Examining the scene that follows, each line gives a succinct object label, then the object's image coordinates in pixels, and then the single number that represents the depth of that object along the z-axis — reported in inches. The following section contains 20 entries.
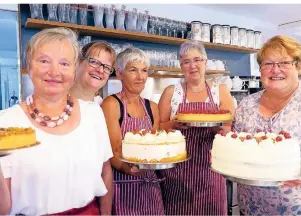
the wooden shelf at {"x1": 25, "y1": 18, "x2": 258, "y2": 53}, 133.3
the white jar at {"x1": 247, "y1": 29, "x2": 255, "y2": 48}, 212.9
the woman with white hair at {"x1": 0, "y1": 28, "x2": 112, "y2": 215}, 49.5
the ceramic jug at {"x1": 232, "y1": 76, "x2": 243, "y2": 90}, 198.1
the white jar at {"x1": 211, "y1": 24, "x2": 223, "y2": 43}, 190.9
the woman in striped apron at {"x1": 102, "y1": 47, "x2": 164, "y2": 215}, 77.2
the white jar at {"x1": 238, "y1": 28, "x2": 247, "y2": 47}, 207.3
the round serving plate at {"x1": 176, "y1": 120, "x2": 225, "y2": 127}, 82.5
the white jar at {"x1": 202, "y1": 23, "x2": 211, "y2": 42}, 184.6
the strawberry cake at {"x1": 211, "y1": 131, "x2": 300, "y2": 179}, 62.7
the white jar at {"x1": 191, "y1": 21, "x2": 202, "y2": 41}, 181.0
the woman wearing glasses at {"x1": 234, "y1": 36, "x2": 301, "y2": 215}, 69.6
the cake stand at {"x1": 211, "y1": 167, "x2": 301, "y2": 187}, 60.2
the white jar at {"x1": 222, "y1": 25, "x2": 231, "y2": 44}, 196.4
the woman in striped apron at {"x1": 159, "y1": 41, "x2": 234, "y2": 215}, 90.4
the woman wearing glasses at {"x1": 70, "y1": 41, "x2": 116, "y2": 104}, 78.7
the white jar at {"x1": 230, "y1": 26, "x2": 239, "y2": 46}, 201.4
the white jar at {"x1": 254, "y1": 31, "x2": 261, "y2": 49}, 217.1
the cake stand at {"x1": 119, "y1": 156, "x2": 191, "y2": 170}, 69.6
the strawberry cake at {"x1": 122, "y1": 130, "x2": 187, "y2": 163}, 74.9
